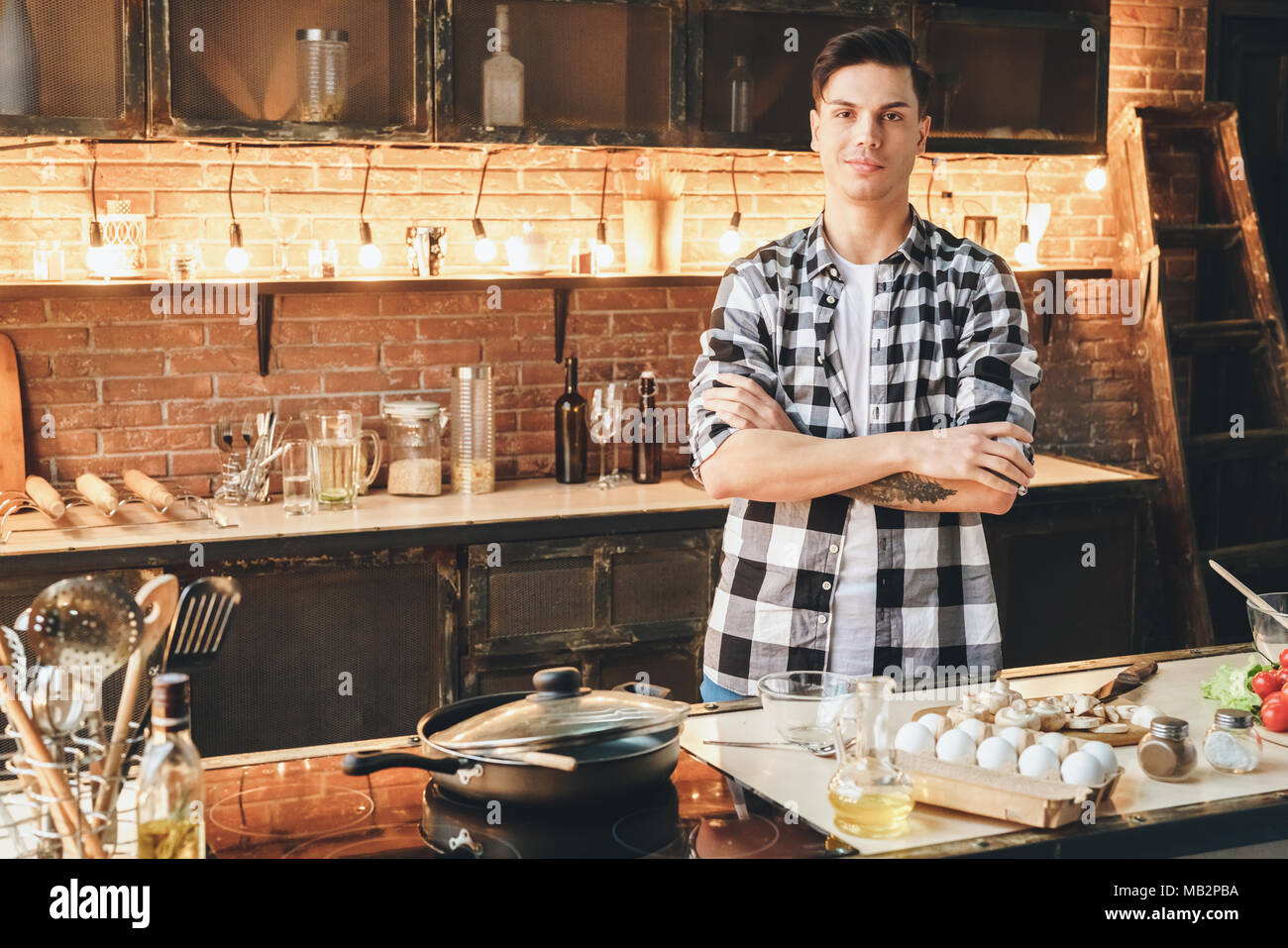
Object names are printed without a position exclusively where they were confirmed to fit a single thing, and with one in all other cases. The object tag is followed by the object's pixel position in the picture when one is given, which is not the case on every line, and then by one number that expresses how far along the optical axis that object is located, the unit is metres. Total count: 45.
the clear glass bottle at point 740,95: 3.67
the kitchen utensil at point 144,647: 1.24
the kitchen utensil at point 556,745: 1.40
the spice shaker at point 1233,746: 1.64
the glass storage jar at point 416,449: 3.58
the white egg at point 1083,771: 1.50
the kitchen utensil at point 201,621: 1.33
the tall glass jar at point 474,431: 3.64
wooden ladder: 4.21
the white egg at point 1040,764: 1.53
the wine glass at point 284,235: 3.62
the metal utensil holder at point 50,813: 1.22
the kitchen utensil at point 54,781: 1.20
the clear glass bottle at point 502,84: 3.45
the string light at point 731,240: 4.07
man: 2.19
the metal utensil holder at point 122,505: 3.17
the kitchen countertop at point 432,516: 3.02
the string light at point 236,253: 3.53
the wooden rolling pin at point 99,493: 3.17
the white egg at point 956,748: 1.57
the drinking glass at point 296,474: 3.43
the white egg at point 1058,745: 1.57
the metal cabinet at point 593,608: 3.25
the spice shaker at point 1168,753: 1.59
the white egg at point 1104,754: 1.52
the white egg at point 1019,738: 1.59
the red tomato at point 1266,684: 1.84
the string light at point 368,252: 3.66
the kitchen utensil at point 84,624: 1.19
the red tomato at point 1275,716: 1.78
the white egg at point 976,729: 1.62
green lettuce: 1.86
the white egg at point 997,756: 1.55
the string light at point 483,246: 3.77
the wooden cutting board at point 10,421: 3.36
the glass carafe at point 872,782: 1.41
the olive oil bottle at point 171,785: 1.19
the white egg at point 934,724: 1.65
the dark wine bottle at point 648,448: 3.76
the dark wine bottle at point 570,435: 3.79
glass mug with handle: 3.38
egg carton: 1.45
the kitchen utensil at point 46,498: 3.07
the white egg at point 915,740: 1.60
